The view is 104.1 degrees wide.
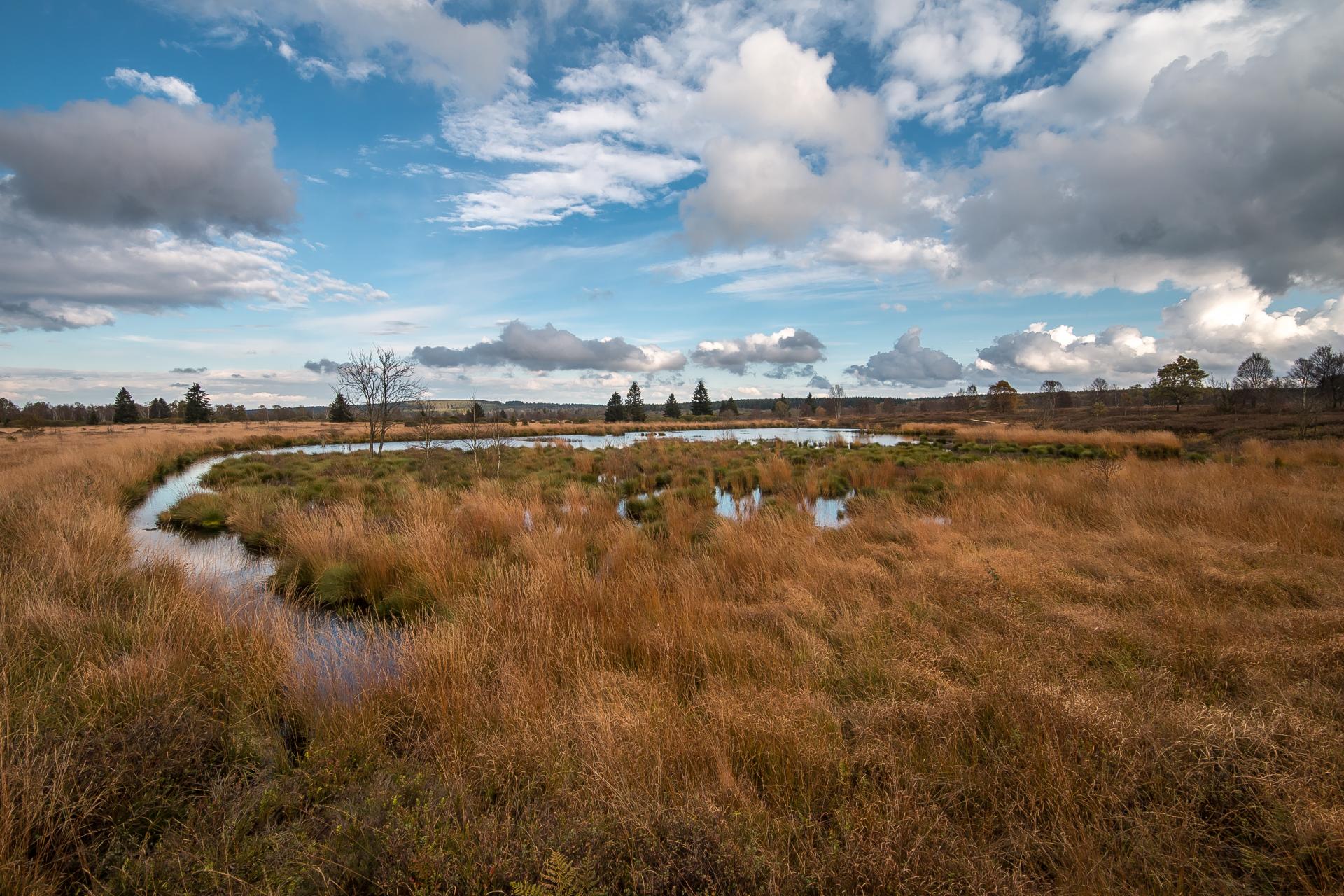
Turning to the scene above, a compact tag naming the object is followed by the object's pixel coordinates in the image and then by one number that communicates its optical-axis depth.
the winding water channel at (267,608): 4.12
